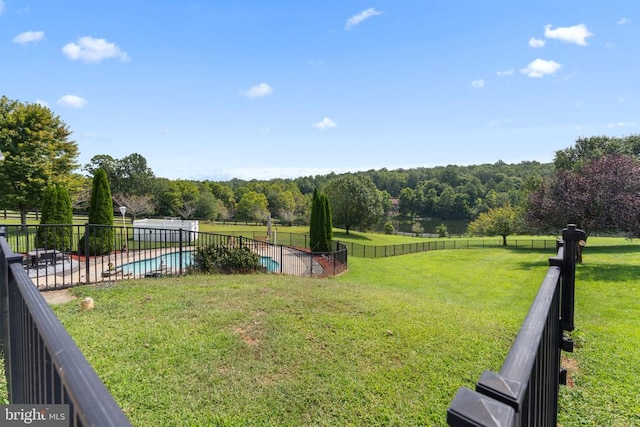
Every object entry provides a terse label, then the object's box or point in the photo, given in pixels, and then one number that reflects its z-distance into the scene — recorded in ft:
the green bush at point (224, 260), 31.32
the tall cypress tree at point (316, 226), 62.54
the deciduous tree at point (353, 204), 128.36
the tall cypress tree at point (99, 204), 45.27
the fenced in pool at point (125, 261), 27.45
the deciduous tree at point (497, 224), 105.40
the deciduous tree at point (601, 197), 46.57
